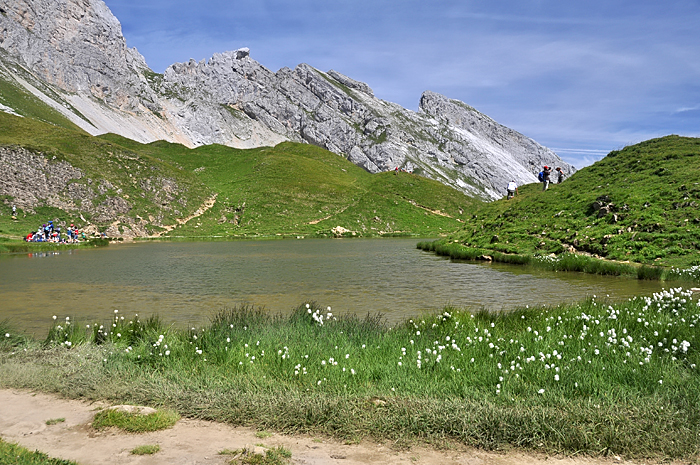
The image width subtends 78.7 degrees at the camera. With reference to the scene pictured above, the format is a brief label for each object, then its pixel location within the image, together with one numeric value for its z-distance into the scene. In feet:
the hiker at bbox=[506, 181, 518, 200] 176.43
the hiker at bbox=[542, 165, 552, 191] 155.94
